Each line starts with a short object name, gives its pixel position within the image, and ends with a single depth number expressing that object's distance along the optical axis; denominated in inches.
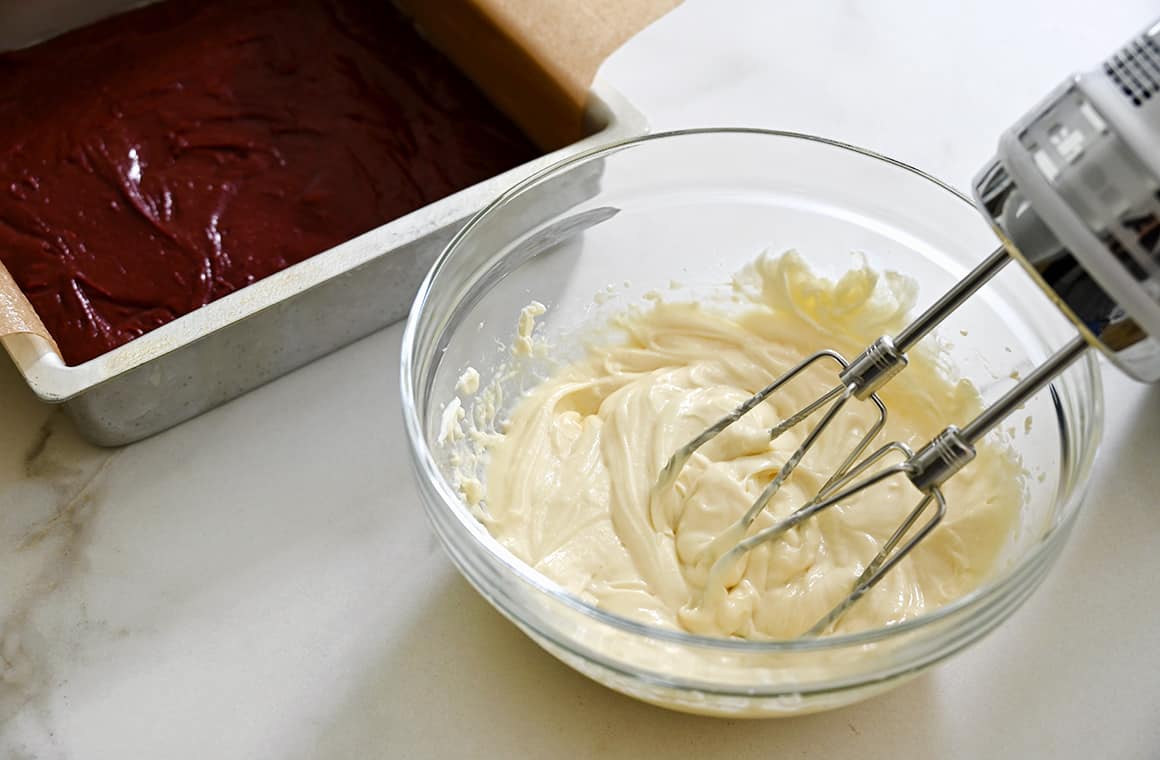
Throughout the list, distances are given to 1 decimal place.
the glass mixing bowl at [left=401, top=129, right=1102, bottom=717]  19.4
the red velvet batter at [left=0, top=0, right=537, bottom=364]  24.7
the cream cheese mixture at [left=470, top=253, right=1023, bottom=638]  21.4
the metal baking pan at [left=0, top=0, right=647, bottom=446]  22.3
